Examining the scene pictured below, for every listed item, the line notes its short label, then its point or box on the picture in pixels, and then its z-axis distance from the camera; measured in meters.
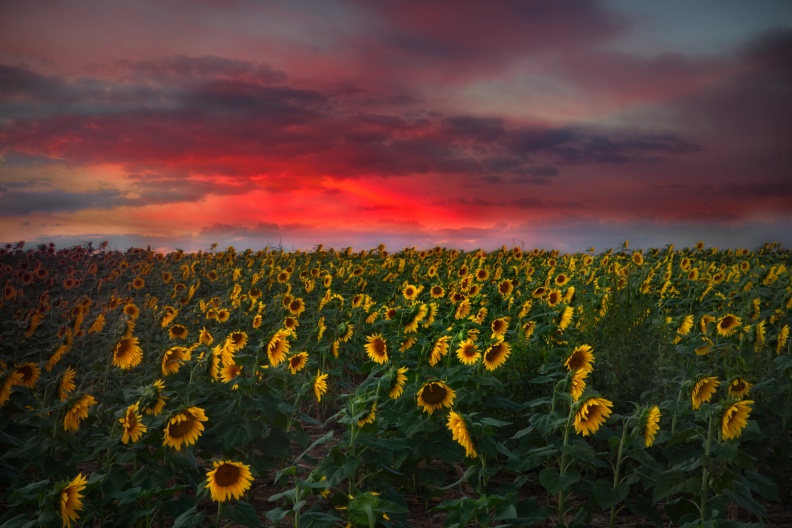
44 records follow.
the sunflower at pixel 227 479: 3.60
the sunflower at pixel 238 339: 6.13
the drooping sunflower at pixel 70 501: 3.55
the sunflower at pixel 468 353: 5.75
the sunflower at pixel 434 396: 4.68
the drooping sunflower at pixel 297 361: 5.53
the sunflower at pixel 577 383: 4.44
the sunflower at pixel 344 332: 6.81
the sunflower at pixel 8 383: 5.00
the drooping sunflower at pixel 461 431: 4.13
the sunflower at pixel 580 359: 5.01
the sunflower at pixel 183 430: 4.15
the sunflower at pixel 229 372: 5.21
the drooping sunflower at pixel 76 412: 4.52
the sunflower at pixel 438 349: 5.65
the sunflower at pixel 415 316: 6.98
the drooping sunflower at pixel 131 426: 4.24
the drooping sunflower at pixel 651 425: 4.12
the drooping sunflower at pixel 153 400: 4.39
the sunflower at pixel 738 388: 4.45
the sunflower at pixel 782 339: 6.05
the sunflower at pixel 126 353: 5.81
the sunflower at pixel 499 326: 6.73
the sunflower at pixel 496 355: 5.45
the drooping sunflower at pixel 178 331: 6.82
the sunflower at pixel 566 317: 6.78
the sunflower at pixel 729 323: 6.54
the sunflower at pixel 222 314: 9.40
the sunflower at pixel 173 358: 5.17
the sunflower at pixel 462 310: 7.67
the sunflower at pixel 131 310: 8.72
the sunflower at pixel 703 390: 4.32
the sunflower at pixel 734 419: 3.94
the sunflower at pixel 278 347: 5.48
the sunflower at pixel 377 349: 5.96
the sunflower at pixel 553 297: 7.91
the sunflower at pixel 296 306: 9.35
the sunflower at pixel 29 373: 5.65
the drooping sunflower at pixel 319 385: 4.83
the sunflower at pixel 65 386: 5.03
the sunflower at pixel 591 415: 4.10
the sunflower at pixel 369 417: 4.32
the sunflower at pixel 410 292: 9.04
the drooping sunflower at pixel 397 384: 4.80
